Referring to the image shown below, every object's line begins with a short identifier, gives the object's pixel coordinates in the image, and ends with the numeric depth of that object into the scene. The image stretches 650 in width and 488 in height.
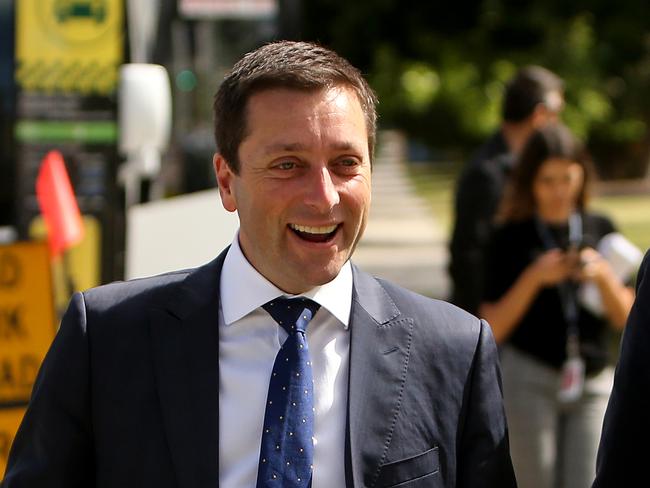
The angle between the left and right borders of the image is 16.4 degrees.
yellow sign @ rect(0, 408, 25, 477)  7.69
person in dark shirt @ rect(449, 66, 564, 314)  9.97
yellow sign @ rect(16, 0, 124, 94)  9.36
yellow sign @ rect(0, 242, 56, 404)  7.85
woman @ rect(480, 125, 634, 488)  8.29
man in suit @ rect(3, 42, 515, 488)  3.91
